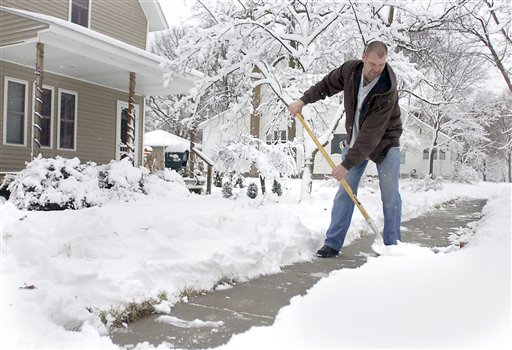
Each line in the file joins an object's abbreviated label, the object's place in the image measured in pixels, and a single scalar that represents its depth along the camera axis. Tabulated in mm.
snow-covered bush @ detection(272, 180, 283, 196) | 9758
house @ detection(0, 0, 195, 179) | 8719
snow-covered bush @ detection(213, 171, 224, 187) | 15023
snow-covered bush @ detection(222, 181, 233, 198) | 9297
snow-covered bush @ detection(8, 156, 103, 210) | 6531
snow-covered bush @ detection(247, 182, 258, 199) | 9241
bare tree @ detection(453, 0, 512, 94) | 11695
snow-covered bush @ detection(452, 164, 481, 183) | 27295
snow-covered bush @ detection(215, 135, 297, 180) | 9109
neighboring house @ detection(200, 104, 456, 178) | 24416
